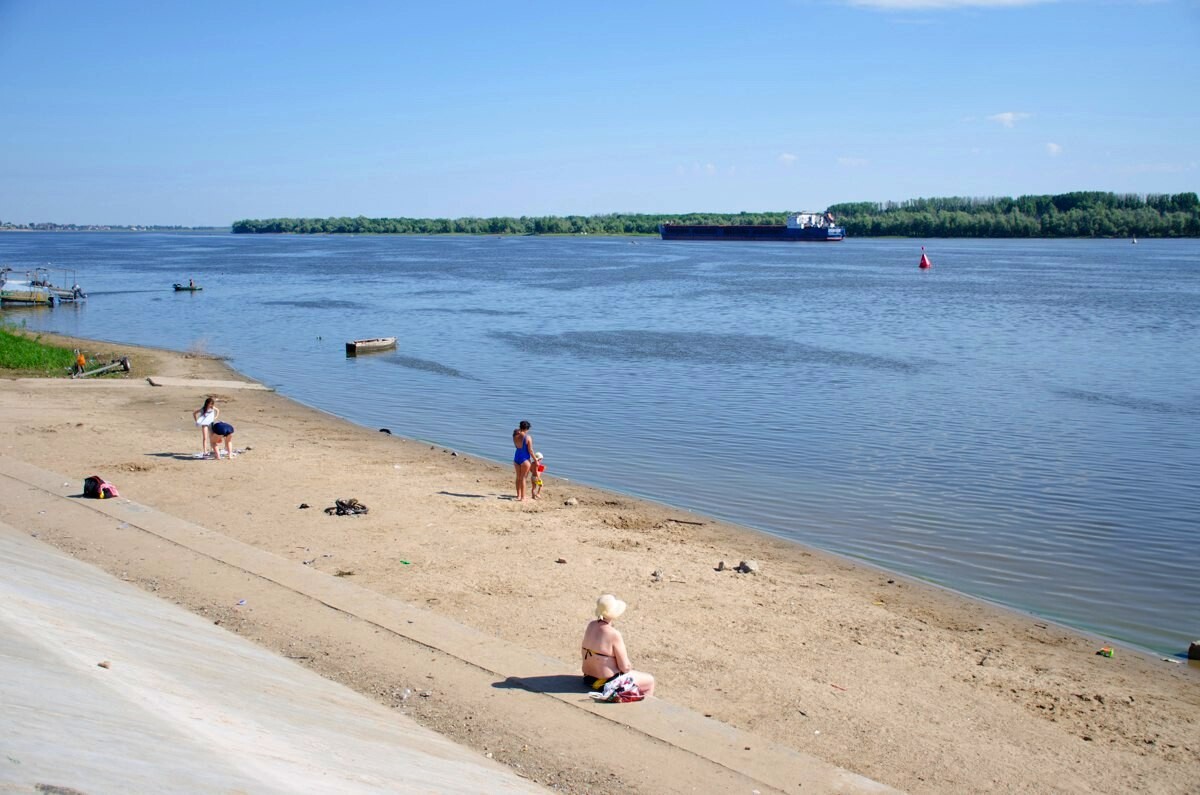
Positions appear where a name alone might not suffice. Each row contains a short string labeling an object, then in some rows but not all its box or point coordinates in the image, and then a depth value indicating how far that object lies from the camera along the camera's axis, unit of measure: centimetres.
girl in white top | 1905
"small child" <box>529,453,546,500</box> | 1709
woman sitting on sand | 902
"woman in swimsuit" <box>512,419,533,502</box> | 1673
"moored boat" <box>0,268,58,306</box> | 5844
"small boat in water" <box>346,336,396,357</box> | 3912
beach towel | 884
